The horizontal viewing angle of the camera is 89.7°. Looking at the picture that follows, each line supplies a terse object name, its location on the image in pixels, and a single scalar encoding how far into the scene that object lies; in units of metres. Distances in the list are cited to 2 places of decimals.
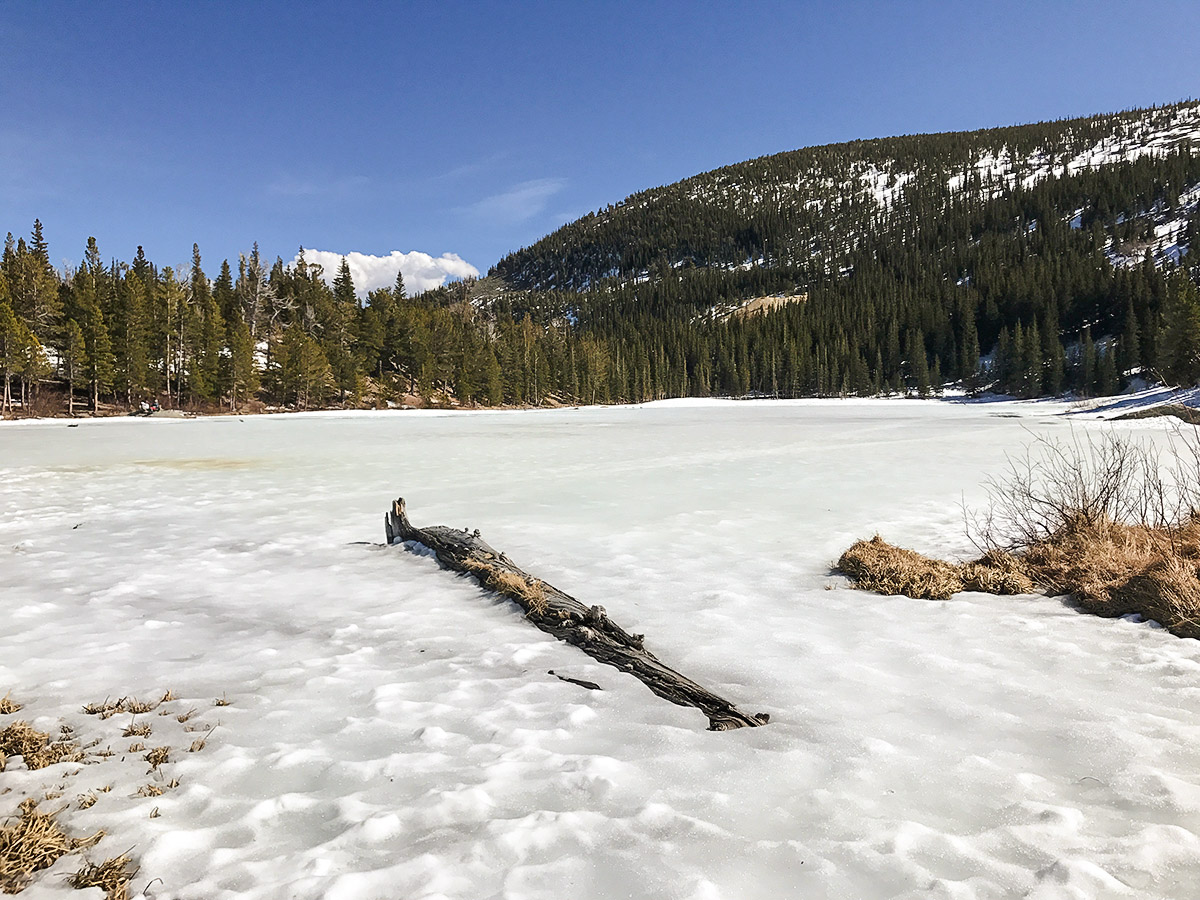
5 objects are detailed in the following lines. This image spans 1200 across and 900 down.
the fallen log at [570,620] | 4.25
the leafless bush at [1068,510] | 7.20
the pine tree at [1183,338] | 51.62
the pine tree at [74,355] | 50.46
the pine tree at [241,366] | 57.81
